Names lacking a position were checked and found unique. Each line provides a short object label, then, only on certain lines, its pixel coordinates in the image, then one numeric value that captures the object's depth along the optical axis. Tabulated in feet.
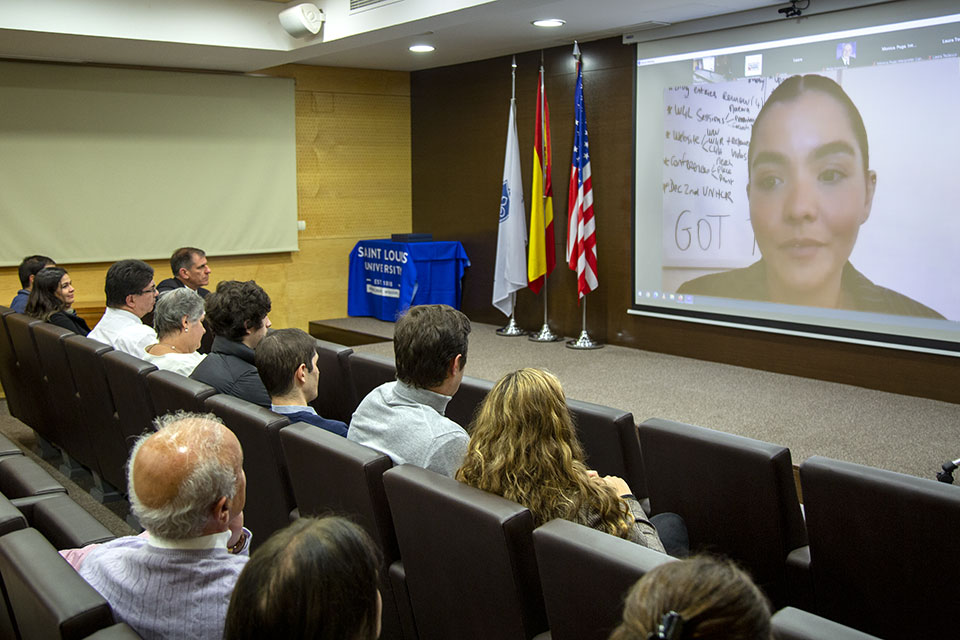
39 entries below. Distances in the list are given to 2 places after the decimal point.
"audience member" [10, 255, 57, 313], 18.63
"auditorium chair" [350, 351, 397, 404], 11.24
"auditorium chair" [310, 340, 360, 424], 12.56
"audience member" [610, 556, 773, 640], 2.85
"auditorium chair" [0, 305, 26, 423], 17.02
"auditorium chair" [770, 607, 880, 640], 4.05
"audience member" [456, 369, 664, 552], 6.31
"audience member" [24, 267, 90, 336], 16.31
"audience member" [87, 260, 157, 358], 14.55
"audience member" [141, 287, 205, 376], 12.74
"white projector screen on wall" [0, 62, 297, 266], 22.39
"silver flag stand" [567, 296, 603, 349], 22.94
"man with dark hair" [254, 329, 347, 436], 9.66
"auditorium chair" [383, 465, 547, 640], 5.91
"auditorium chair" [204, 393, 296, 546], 8.70
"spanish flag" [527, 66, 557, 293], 23.77
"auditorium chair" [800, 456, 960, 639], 6.03
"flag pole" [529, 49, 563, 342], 23.73
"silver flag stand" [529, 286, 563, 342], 24.09
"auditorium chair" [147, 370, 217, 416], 10.00
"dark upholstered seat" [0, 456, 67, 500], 7.49
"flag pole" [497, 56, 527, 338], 24.84
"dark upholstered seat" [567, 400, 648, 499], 8.77
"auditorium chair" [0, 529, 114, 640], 4.56
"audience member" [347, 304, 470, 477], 7.91
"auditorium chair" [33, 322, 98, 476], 14.10
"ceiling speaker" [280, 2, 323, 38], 20.29
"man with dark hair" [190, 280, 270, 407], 11.02
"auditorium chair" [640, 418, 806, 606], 7.29
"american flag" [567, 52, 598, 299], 22.45
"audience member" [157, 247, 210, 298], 18.84
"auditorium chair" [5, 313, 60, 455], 15.55
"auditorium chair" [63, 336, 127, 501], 12.85
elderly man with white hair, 5.04
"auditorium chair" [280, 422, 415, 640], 7.24
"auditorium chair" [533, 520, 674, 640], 5.04
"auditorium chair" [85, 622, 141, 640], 4.33
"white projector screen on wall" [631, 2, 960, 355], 16.26
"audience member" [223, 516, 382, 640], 3.43
